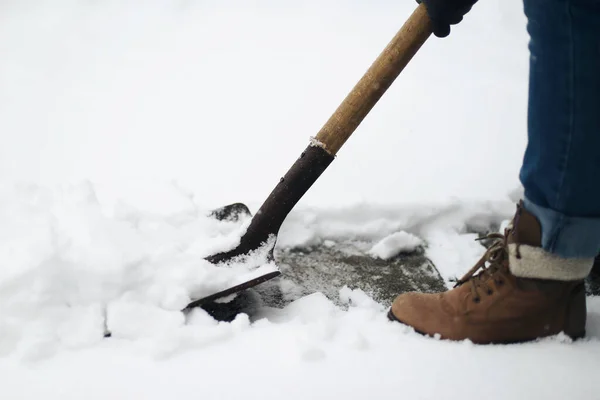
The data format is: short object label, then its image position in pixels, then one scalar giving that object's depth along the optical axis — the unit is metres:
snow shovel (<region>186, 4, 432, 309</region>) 1.29
